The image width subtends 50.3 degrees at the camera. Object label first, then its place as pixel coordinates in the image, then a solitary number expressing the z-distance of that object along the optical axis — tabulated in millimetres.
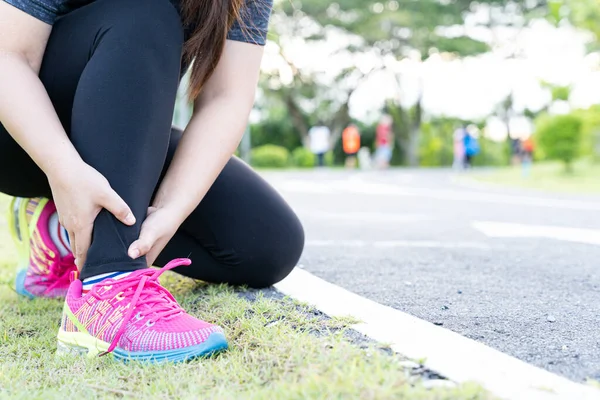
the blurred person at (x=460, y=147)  18703
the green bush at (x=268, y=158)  21281
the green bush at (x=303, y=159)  22359
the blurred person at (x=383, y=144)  19203
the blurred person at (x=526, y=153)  13859
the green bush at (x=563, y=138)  12117
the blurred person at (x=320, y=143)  19453
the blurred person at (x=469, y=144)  18641
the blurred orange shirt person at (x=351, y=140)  21672
